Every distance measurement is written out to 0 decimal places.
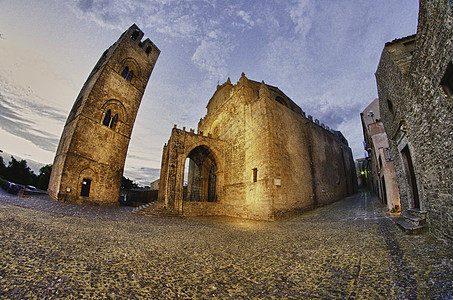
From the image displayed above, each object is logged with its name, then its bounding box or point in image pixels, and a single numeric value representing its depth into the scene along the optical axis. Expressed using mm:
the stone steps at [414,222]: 4293
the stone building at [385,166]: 8430
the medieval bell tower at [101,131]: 12945
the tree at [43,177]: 23547
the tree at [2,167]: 21647
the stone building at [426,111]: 3191
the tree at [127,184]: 29141
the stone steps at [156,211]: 10203
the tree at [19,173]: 22125
